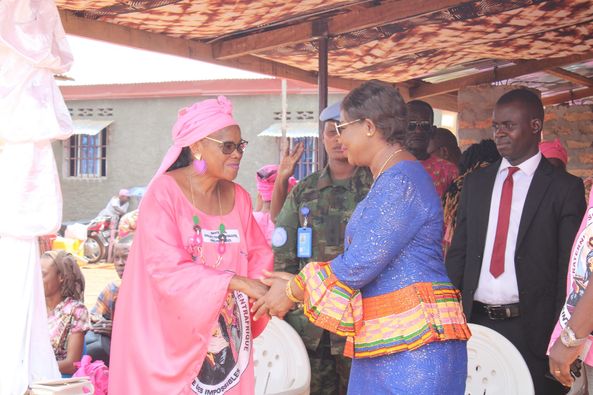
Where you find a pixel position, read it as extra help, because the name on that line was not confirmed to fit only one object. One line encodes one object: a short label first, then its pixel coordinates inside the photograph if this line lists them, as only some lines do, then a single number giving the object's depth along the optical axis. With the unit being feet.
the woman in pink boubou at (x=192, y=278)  10.57
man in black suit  13.16
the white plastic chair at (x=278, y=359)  12.28
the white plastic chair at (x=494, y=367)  10.71
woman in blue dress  9.02
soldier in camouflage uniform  14.90
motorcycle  63.41
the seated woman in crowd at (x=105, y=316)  16.94
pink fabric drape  11.06
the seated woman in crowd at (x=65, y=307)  15.85
